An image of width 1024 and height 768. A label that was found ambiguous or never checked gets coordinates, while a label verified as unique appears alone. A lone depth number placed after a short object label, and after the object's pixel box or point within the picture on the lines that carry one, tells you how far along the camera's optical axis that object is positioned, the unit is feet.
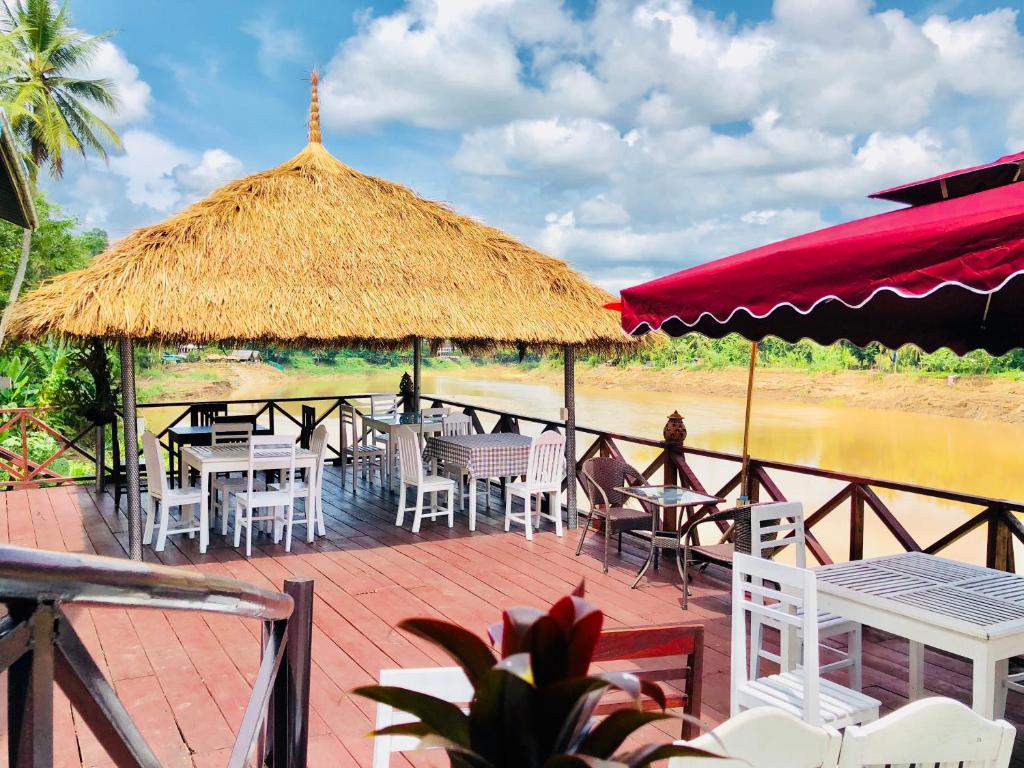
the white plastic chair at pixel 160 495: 19.03
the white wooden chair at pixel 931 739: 4.88
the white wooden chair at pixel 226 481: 21.77
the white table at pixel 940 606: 8.65
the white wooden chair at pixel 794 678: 8.55
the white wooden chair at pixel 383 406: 31.65
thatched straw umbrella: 18.98
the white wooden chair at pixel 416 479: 21.90
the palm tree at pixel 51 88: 69.10
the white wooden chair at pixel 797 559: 10.38
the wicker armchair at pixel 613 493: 18.88
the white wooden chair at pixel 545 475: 21.45
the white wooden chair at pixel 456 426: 27.86
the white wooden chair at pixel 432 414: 30.03
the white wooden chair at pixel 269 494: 19.57
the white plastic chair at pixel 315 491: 20.70
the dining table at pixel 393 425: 27.91
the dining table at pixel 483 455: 22.26
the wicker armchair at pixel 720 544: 13.02
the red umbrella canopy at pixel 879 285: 8.03
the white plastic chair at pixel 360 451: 28.19
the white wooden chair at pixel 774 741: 4.66
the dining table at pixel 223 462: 19.60
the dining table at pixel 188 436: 26.66
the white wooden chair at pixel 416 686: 5.43
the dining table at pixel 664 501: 17.15
